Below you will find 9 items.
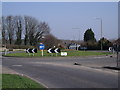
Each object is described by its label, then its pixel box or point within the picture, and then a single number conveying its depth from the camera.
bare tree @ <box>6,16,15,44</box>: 88.68
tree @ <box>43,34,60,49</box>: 66.44
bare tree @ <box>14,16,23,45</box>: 90.12
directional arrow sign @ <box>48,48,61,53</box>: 39.56
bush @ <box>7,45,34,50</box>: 86.81
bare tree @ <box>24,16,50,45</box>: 88.31
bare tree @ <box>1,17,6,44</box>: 84.84
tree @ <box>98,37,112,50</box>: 81.27
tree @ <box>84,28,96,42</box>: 106.69
